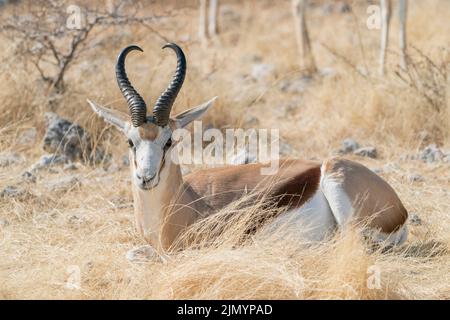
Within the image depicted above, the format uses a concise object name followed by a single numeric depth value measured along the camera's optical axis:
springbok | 12.12
